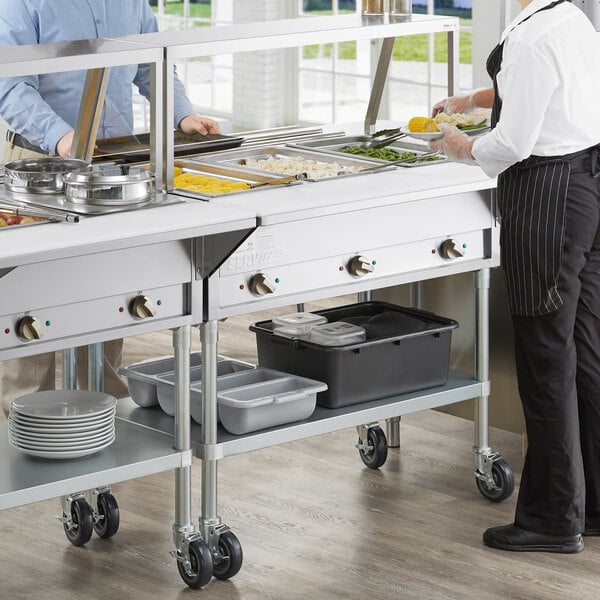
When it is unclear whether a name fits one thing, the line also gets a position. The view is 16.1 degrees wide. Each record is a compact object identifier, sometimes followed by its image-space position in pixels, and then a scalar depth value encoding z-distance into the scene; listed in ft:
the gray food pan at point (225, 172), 18.23
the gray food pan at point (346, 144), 21.00
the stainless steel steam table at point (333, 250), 17.07
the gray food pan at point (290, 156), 19.97
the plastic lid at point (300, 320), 20.26
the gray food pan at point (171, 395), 18.17
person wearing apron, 16.83
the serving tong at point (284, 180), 17.90
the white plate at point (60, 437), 16.70
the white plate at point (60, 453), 16.66
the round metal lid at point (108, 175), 16.52
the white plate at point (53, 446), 16.68
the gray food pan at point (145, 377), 18.88
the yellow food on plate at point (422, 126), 19.43
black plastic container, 19.01
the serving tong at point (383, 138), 21.27
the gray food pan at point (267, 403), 17.70
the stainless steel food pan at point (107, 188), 16.47
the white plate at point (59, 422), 16.72
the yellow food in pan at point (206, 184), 17.74
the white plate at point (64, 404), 17.01
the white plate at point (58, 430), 16.69
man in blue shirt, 21.07
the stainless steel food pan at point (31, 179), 17.02
